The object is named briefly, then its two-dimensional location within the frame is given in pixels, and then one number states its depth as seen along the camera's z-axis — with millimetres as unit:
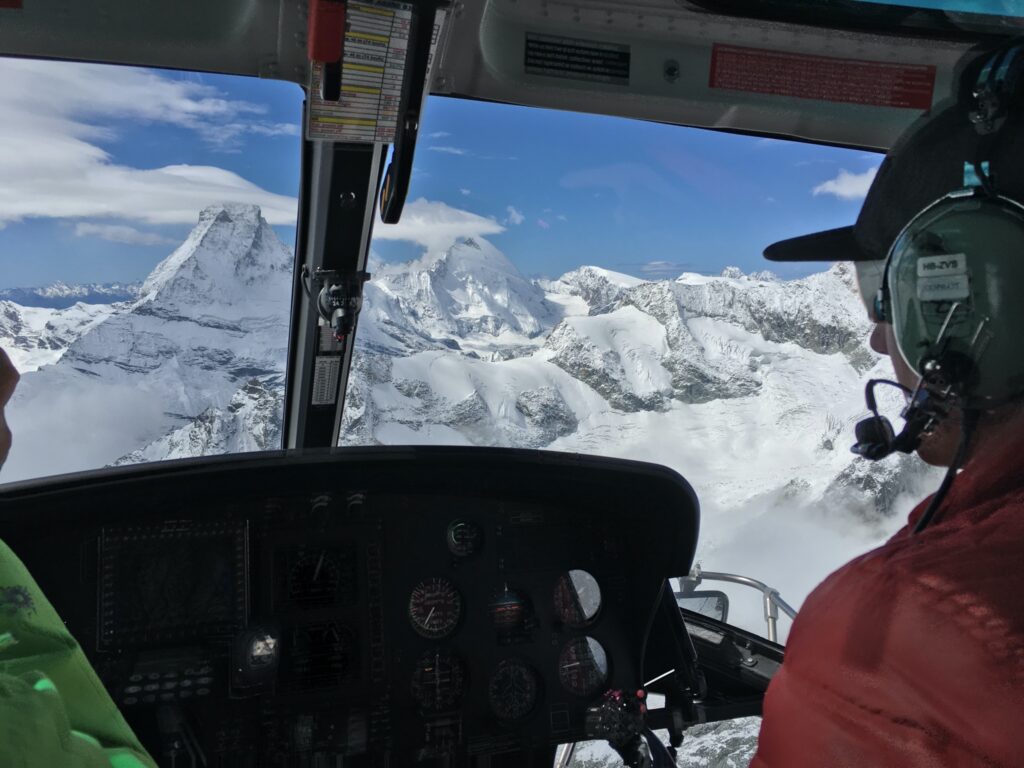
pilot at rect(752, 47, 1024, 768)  573
